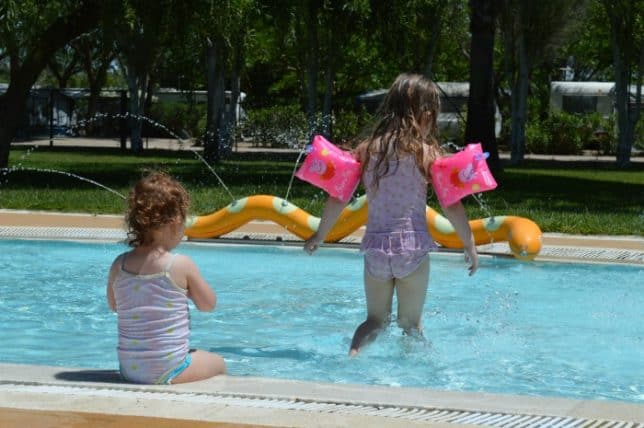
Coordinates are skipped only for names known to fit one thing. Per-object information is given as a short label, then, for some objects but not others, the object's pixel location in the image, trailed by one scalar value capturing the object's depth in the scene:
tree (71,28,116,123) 41.78
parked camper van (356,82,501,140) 40.78
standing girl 5.19
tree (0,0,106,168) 17.62
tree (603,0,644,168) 27.06
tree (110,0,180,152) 16.84
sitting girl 4.16
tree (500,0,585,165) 27.33
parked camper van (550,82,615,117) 44.69
